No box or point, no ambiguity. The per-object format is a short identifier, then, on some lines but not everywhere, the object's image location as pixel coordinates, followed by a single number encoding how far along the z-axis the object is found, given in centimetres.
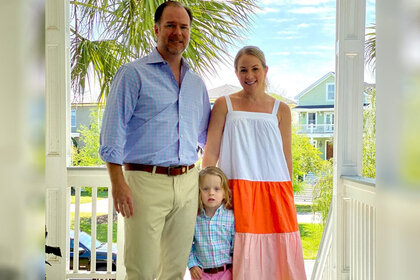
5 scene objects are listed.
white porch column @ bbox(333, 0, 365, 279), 287
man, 188
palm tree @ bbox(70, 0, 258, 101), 440
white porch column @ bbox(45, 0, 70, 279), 291
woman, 221
